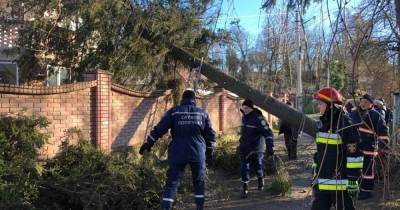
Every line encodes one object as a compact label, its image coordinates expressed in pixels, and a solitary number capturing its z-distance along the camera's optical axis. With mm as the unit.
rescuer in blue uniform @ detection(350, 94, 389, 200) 7907
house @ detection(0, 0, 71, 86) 11930
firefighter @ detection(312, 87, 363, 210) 5188
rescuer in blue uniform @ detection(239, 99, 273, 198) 8883
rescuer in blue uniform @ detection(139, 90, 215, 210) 6941
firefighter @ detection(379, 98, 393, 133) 8621
